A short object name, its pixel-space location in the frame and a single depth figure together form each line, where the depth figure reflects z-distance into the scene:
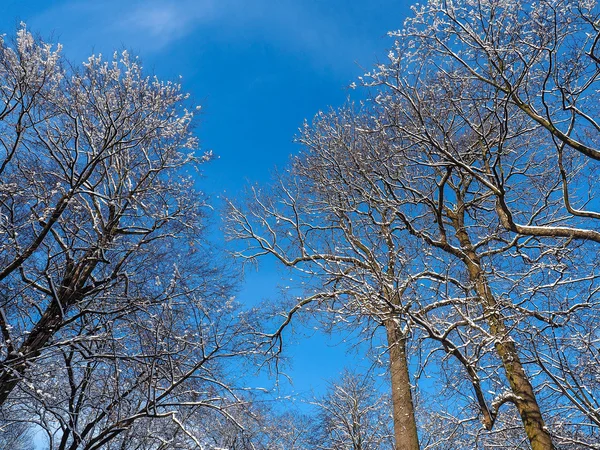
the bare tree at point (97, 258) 6.84
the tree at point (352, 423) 18.62
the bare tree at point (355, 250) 6.28
